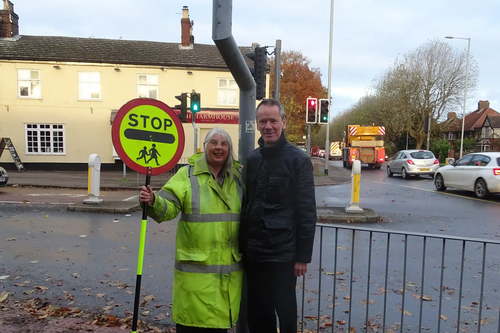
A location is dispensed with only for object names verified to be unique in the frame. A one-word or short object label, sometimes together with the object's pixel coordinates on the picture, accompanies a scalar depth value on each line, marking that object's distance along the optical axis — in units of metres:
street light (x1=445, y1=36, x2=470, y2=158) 28.73
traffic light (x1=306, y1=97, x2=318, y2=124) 14.59
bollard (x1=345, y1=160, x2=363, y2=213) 9.48
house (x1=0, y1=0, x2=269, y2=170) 22.39
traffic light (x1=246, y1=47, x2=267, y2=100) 5.14
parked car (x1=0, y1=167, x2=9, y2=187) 12.93
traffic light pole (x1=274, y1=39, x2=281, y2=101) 8.03
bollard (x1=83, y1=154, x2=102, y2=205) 10.34
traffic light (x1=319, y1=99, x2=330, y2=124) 14.88
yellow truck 28.34
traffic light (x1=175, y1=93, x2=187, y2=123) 12.59
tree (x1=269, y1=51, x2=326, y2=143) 41.69
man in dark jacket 2.51
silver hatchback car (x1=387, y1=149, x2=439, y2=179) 19.95
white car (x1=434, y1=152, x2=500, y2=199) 12.18
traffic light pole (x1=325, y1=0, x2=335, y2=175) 21.05
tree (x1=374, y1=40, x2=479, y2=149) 39.44
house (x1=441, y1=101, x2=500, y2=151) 61.72
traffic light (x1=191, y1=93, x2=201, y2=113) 14.16
